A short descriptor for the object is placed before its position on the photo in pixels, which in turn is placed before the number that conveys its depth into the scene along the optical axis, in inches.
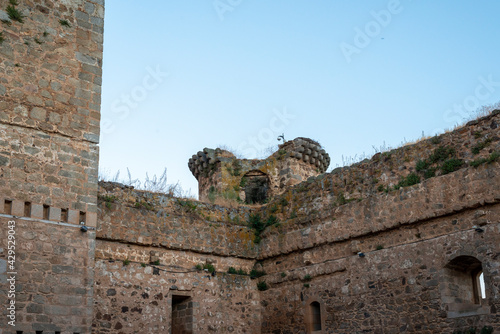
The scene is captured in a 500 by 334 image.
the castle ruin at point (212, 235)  426.6
